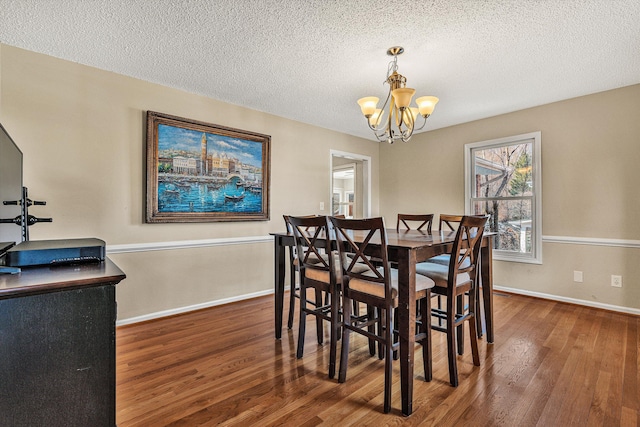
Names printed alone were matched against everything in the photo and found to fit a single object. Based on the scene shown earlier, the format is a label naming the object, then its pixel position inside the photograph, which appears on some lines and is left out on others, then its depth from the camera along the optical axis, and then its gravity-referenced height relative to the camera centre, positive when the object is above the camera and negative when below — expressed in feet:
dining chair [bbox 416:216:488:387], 5.97 -1.31
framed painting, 9.62 +1.56
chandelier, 7.40 +2.88
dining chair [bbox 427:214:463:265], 8.60 -1.20
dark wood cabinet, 3.15 -1.42
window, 12.00 +1.04
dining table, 5.30 -1.19
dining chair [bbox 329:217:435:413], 5.42 -1.41
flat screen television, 4.13 +0.47
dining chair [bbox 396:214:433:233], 10.71 -0.06
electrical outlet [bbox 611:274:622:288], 10.16 -2.16
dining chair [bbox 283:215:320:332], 8.13 -1.75
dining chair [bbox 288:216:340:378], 6.40 -1.37
